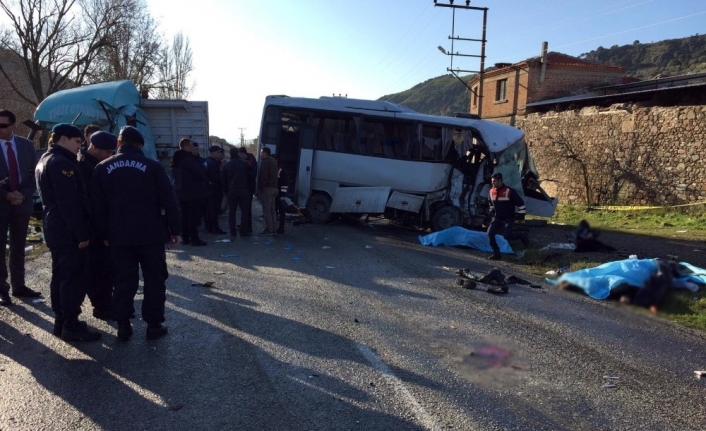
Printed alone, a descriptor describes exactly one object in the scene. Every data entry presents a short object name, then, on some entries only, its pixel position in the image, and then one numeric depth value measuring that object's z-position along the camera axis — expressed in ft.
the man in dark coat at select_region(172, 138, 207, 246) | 33.45
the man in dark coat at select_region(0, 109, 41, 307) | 18.78
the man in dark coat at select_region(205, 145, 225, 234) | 39.19
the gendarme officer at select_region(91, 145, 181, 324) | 15.55
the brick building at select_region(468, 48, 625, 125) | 98.89
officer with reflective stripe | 32.83
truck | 40.78
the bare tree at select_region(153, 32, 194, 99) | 106.73
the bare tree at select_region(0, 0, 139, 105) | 82.74
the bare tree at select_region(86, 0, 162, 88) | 90.94
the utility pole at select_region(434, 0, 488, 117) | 91.97
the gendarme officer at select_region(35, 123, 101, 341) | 15.35
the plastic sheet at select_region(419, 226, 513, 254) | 37.76
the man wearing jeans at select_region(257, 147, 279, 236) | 37.78
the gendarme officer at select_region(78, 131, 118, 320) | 16.79
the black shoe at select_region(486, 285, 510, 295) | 23.70
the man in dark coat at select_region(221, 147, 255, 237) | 36.60
